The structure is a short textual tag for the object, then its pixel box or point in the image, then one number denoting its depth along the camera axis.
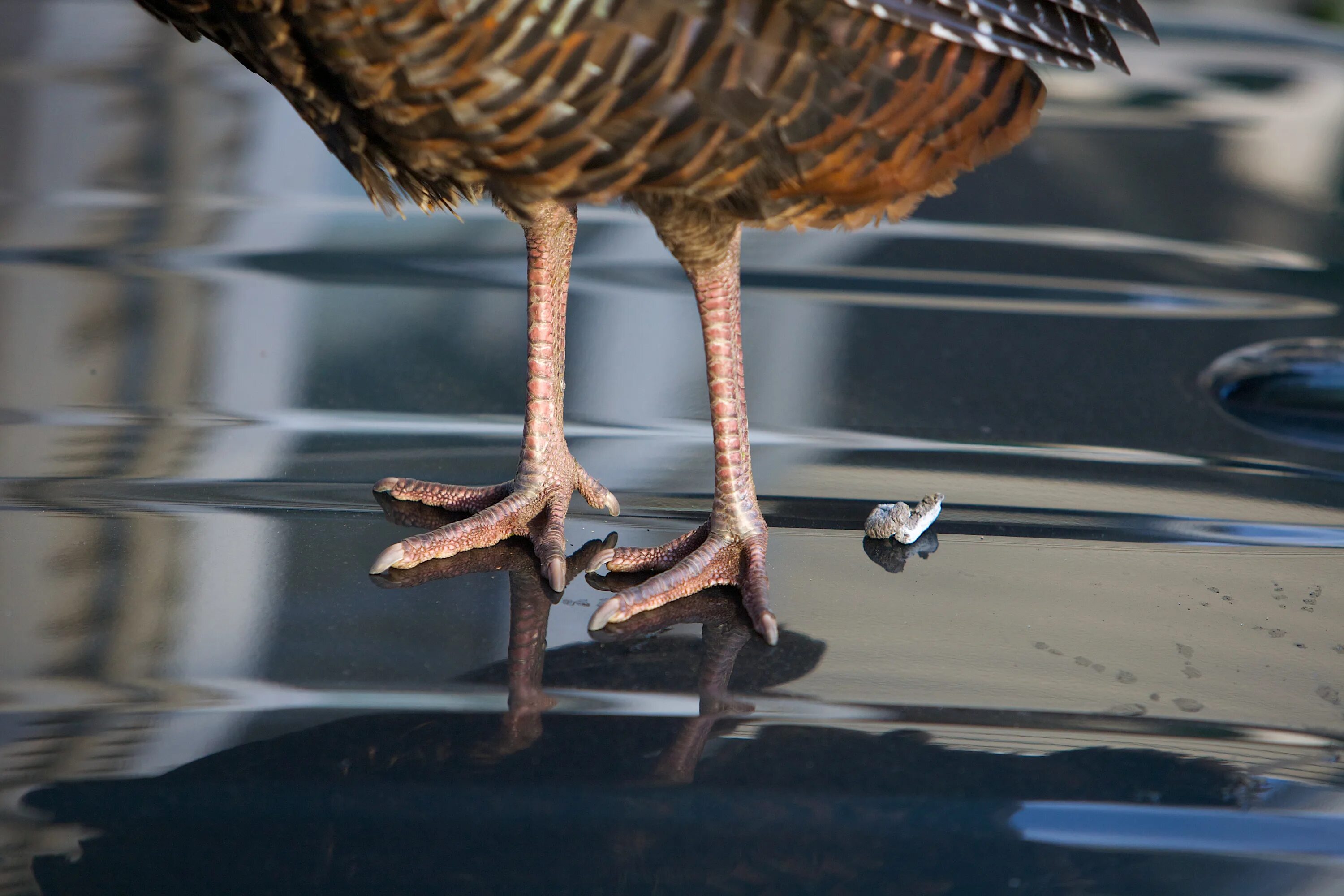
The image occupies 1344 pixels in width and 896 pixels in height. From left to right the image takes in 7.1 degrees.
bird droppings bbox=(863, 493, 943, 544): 4.45
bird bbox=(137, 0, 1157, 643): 4.34
